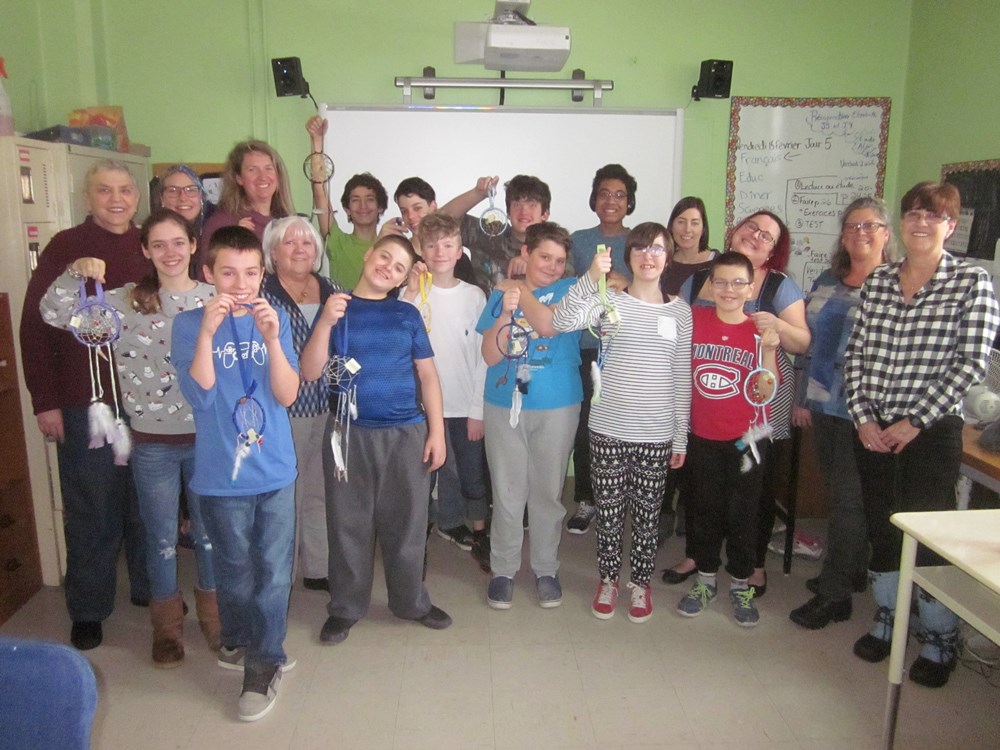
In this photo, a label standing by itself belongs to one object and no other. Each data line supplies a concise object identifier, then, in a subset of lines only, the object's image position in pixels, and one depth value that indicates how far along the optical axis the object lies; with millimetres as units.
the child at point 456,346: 2574
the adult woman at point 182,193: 2705
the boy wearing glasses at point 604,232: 3156
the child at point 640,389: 2416
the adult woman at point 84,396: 2381
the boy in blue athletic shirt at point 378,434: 2262
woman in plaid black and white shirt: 2109
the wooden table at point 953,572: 1572
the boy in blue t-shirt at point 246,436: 1963
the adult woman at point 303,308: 2396
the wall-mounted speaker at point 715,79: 3996
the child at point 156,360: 2158
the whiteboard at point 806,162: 4215
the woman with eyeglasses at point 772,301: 2486
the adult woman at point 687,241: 2957
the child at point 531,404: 2455
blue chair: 1007
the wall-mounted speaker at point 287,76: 3869
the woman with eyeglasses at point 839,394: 2518
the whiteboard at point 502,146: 4066
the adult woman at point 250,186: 2766
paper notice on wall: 3519
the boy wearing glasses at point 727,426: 2436
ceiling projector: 3385
